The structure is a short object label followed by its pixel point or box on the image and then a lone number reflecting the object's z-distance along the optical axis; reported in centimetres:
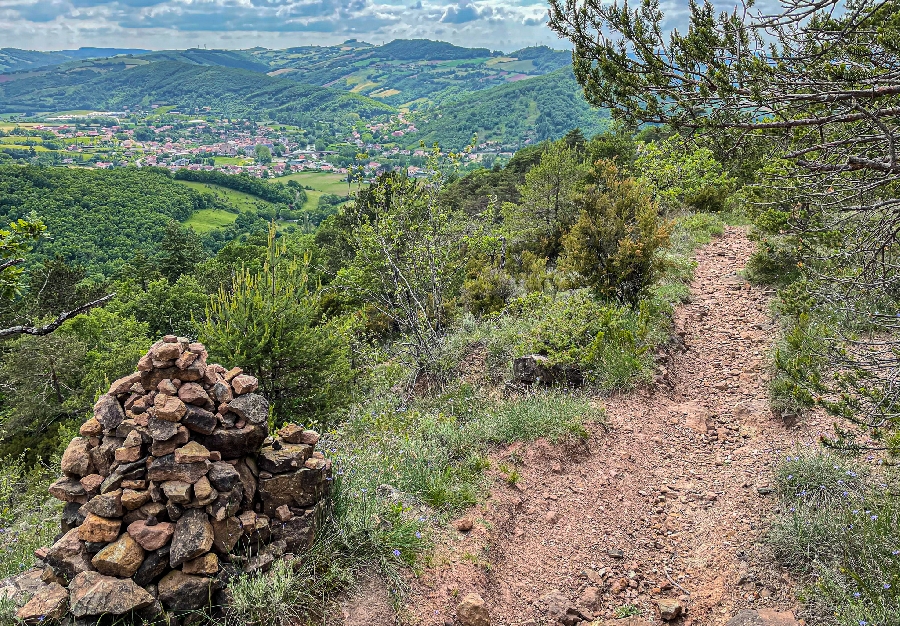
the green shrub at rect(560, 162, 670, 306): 884
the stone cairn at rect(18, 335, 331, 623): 298
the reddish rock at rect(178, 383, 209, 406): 343
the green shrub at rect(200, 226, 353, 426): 684
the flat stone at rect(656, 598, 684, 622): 381
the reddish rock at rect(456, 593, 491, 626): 360
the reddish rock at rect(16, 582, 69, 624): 278
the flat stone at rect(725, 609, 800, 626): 340
